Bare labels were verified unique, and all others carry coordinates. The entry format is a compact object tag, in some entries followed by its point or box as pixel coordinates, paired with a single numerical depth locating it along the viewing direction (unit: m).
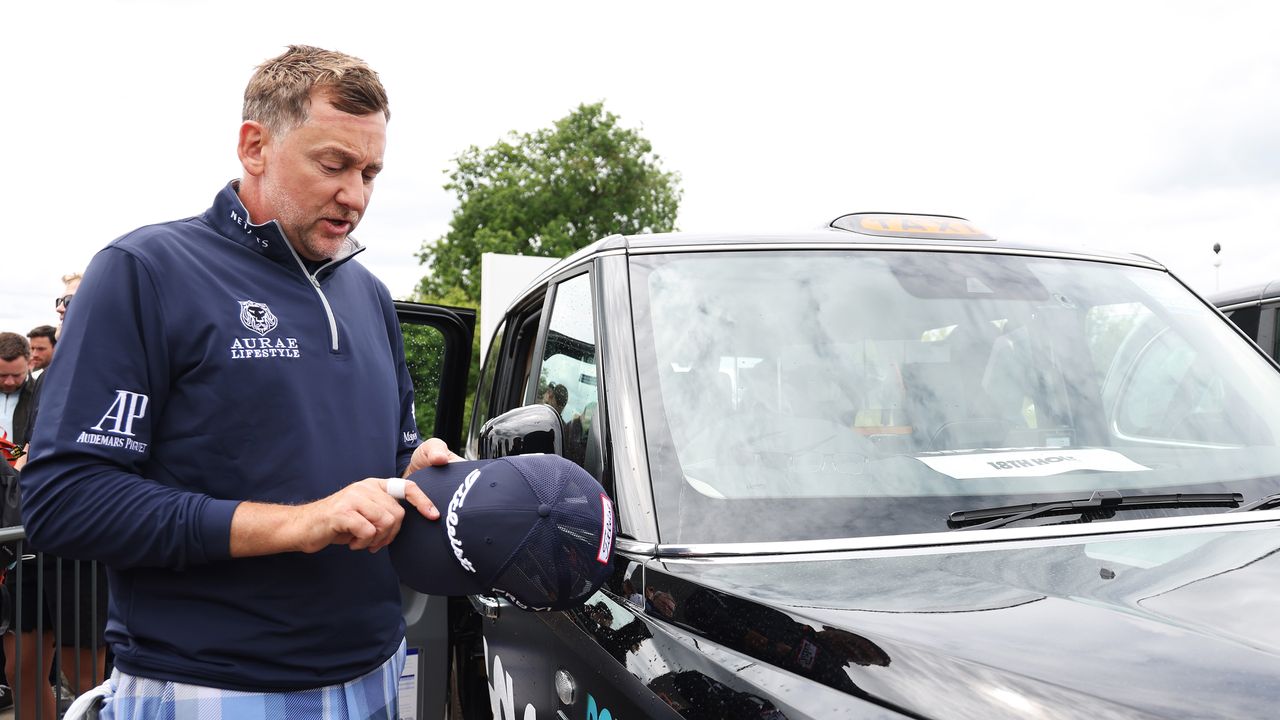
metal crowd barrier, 3.46
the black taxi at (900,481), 1.28
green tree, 34.94
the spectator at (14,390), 5.70
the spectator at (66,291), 4.88
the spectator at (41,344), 6.40
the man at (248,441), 1.67
